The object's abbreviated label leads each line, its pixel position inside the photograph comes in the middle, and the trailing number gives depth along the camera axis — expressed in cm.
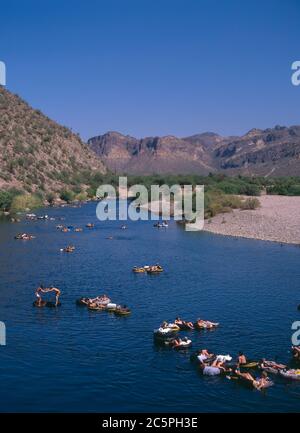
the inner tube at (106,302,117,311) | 3802
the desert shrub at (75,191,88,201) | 13461
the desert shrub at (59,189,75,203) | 12875
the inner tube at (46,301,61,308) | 3897
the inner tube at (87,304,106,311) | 3812
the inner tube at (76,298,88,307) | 3909
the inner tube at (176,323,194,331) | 3392
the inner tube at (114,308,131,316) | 3711
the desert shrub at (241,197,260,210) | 9506
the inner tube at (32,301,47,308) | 3898
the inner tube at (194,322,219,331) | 3394
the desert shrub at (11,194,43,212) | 10152
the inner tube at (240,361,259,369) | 2814
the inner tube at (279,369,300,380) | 2727
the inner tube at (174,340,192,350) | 3144
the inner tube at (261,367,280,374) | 2768
